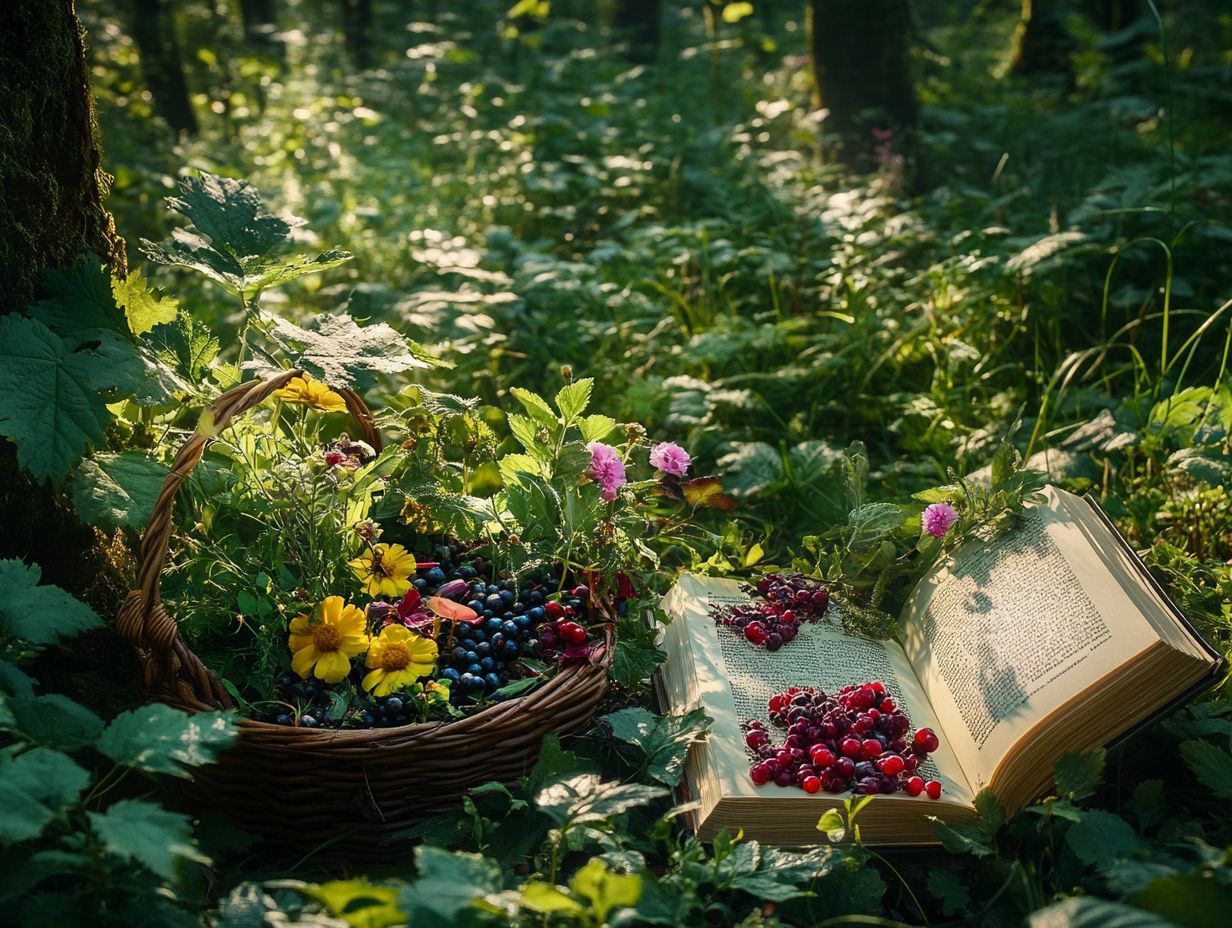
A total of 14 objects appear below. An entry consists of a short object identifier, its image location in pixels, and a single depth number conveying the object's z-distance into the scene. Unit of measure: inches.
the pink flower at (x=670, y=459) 77.7
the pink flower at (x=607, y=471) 71.9
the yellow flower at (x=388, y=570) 66.0
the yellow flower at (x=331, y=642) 61.6
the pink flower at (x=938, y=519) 76.5
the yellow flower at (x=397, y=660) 61.3
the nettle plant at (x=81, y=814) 44.1
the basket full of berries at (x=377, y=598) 58.5
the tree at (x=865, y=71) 178.5
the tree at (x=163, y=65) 278.1
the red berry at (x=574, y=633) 65.9
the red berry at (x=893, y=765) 62.2
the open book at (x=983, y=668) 59.8
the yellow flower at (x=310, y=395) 68.7
